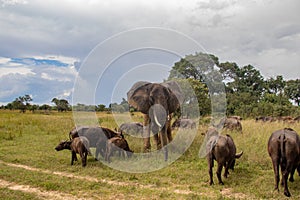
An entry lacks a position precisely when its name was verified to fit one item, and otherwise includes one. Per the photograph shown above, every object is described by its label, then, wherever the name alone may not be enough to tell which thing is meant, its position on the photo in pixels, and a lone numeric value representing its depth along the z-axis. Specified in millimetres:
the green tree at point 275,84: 48906
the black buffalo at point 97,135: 10737
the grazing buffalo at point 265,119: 22669
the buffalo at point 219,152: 7430
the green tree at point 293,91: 47625
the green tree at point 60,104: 54538
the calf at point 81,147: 9445
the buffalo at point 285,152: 6590
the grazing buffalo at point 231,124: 15937
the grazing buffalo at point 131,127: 14227
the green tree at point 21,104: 52500
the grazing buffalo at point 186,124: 15691
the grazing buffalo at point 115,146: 10094
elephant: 10891
